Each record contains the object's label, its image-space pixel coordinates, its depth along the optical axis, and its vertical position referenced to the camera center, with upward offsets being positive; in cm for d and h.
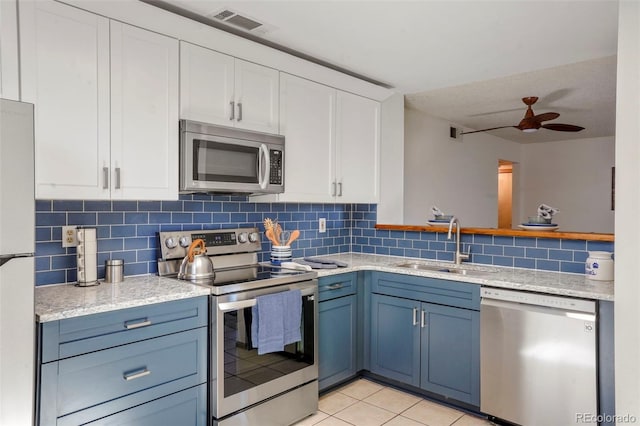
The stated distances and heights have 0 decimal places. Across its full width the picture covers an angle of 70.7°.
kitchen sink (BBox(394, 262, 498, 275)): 305 -44
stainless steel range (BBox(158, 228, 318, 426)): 226 -72
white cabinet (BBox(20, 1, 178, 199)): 194 +48
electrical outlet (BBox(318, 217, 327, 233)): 373 -15
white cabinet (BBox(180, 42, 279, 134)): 245 +68
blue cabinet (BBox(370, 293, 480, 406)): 277 -91
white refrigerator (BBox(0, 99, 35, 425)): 153 -20
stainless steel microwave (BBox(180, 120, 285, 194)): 243 +27
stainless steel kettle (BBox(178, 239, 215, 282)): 246 -34
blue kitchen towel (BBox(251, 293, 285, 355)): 240 -63
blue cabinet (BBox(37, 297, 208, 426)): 176 -70
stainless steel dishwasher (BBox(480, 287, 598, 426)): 234 -83
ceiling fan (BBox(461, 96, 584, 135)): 442 +89
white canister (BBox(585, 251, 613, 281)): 257 -34
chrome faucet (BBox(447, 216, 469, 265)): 325 -32
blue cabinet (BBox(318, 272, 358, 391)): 296 -83
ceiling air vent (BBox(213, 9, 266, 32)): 242 +103
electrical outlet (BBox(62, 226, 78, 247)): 229 -16
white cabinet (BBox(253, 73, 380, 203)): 302 +47
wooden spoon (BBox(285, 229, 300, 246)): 316 -21
